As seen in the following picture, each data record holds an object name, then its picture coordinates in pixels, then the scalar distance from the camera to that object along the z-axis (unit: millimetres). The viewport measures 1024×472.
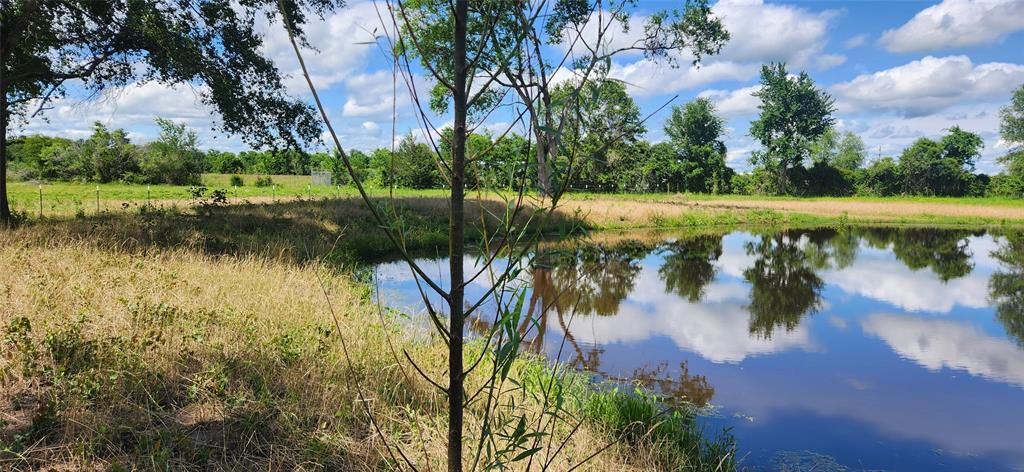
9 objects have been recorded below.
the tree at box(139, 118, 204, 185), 42625
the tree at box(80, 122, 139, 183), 40625
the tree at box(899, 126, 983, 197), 49906
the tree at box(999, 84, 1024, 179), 51750
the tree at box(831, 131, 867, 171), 77438
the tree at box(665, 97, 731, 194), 54906
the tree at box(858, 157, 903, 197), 51125
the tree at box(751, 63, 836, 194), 53875
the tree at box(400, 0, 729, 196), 1511
